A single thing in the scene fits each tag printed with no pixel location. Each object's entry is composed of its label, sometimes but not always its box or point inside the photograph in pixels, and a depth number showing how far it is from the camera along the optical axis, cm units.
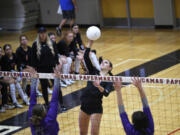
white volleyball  1155
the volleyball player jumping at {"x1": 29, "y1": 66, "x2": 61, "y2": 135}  793
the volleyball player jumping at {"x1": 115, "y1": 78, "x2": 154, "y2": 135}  730
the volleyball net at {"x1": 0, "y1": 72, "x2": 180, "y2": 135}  1270
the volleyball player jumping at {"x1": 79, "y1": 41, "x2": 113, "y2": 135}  1054
